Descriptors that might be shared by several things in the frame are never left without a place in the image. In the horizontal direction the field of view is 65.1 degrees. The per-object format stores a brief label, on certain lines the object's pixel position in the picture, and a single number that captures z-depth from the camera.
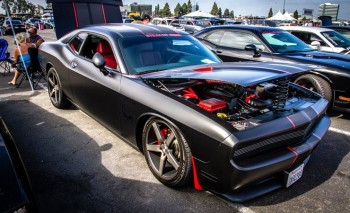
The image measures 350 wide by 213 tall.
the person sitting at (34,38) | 7.14
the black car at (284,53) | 4.25
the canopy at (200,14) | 33.85
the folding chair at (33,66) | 5.93
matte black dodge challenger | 2.05
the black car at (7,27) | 23.73
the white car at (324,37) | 6.56
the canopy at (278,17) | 37.85
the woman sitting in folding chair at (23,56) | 6.31
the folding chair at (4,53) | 7.38
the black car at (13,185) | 1.47
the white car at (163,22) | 20.11
